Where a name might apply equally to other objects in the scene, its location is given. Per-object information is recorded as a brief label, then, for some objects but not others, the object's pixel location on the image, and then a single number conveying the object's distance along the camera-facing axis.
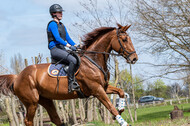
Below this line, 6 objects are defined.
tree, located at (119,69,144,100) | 136.19
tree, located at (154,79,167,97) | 134.75
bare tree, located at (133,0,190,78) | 25.53
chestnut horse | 12.09
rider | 12.20
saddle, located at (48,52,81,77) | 12.39
